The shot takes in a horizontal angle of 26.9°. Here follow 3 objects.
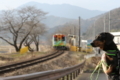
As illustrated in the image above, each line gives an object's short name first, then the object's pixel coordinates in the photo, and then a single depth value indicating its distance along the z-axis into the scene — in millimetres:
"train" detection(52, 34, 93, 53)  47366
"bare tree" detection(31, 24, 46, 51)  59406
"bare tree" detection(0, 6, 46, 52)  49156
